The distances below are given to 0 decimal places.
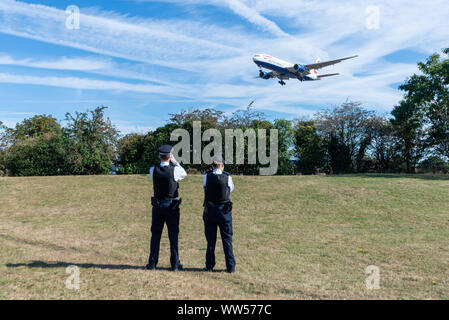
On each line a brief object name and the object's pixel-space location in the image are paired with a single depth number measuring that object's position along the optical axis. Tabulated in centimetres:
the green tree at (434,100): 3120
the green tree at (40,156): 2362
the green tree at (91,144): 2434
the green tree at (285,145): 2841
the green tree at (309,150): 3275
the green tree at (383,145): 3272
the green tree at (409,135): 3188
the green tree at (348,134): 3331
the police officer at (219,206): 661
